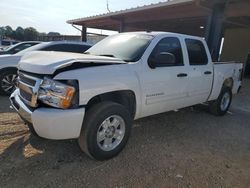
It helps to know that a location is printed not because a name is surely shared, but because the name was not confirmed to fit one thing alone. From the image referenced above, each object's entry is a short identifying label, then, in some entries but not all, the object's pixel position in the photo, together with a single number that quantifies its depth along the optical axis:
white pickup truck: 2.35
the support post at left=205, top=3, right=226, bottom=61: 6.49
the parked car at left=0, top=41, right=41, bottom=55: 6.69
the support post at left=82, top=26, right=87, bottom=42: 14.07
